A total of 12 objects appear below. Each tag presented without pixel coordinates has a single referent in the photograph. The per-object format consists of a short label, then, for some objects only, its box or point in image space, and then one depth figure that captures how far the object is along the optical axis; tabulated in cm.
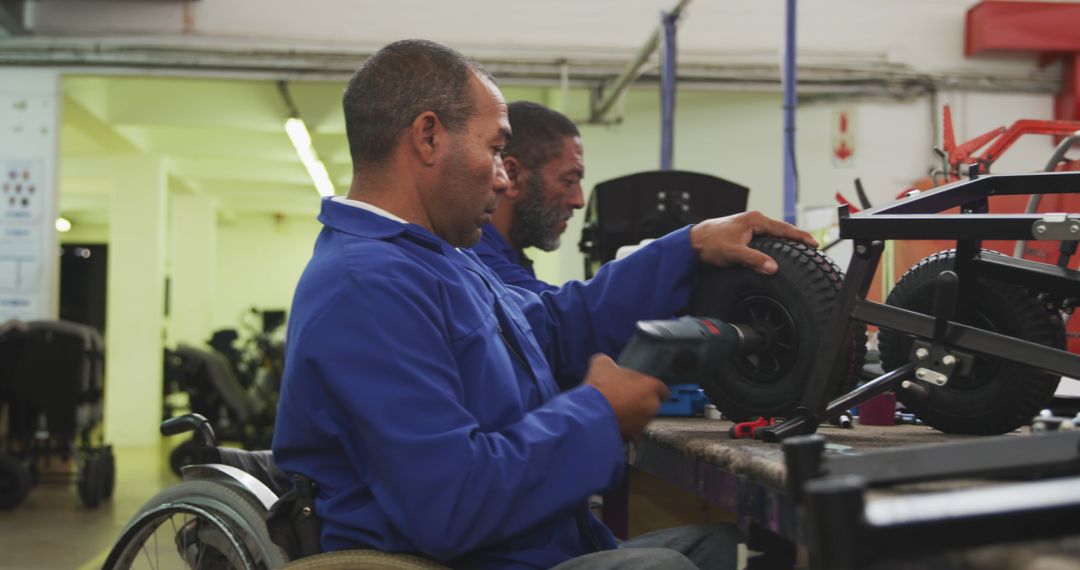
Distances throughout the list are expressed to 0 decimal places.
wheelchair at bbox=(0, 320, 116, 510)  520
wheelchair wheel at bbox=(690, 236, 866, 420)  115
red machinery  158
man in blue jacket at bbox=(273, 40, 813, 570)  101
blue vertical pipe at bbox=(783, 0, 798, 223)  412
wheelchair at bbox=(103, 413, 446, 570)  138
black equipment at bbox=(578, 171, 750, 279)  322
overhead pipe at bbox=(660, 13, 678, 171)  475
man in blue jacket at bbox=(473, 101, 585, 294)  259
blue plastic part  165
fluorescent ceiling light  754
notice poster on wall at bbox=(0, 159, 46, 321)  574
